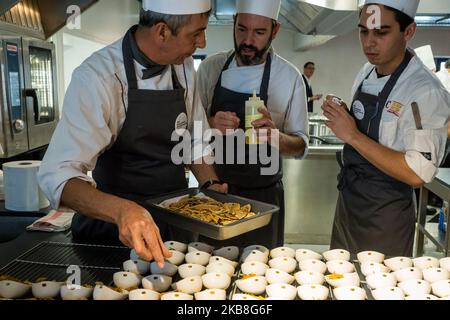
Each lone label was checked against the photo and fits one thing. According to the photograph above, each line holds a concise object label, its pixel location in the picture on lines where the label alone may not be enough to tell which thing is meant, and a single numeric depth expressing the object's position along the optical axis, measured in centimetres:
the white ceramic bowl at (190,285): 114
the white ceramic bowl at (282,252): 138
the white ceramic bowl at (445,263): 128
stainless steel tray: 124
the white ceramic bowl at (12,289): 107
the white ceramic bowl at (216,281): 115
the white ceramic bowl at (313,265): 129
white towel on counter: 158
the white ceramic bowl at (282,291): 111
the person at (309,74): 835
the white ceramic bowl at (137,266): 122
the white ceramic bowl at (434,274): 121
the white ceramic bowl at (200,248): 139
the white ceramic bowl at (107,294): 106
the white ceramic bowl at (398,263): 131
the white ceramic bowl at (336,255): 136
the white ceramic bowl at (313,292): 111
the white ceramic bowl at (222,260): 129
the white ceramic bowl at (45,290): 108
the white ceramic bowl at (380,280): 118
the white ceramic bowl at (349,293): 110
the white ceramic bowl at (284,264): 129
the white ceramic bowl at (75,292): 107
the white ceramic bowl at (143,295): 107
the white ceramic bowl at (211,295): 107
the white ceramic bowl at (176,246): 139
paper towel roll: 182
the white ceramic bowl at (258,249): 139
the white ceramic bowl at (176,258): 130
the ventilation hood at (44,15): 239
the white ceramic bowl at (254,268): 125
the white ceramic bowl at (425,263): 131
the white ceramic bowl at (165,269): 124
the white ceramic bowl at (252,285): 115
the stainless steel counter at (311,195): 400
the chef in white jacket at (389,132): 170
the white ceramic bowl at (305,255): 137
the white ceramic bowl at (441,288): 113
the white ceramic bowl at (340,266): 127
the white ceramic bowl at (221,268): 123
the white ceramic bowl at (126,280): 113
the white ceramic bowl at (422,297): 110
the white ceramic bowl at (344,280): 119
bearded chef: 200
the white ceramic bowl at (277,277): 121
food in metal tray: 134
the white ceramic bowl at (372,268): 126
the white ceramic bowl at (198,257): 131
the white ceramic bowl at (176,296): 106
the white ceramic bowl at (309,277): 120
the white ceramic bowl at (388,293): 110
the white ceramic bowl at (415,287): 116
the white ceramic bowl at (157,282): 115
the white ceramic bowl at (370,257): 135
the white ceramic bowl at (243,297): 106
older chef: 126
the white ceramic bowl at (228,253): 137
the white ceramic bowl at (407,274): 124
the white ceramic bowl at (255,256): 133
